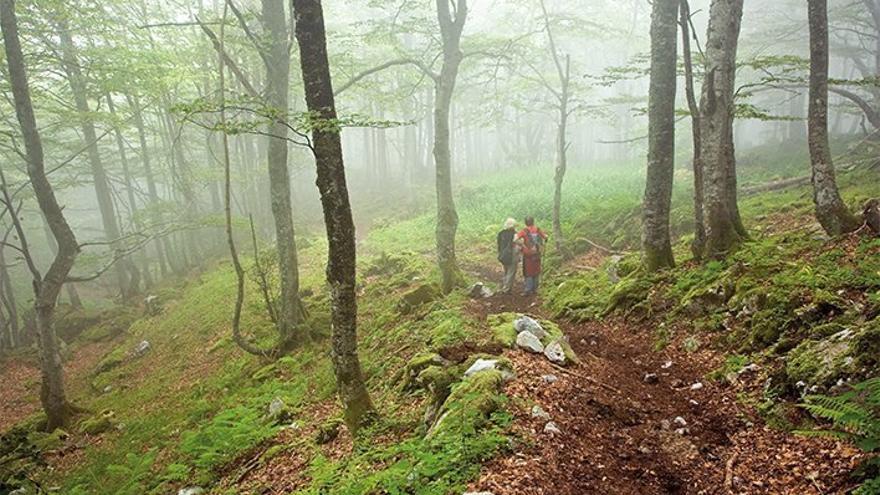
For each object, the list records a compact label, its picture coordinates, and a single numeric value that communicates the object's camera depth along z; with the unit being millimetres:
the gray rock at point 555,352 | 6410
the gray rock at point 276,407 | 7835
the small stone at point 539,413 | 4883
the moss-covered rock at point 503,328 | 6874
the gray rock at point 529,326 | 7214
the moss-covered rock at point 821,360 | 4438
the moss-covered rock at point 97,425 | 10195
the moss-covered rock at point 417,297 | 11711
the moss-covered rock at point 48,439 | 9773
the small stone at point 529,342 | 6606
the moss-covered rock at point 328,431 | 6203
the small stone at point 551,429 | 4658
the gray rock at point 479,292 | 12109
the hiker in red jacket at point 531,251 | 12281
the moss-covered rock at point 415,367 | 6906
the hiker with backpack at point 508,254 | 12609
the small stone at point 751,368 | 5508
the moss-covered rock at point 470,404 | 4664
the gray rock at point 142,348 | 15162
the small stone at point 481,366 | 5809
